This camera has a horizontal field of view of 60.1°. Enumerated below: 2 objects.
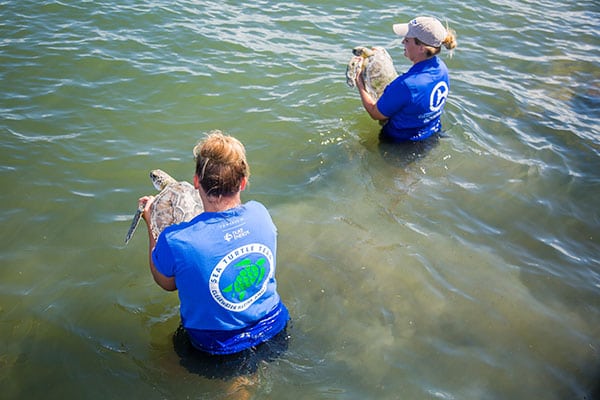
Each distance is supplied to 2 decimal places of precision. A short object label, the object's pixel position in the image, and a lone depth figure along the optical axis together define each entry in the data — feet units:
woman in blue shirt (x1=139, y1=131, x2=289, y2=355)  10.51
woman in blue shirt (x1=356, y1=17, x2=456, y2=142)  19.31
